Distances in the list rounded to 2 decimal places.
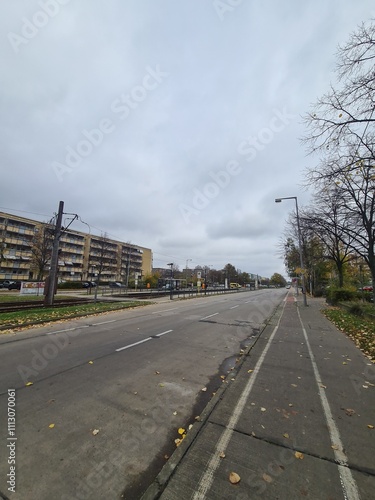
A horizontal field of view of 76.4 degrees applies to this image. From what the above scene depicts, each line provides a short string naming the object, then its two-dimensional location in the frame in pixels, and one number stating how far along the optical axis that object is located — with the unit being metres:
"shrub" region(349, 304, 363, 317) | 14.70
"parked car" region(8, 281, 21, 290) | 42.58
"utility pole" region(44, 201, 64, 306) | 16.27
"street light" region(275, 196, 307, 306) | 22.55
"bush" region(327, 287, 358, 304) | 22.09
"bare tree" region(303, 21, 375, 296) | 6.72
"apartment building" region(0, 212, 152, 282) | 49.22
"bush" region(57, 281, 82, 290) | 48.28
